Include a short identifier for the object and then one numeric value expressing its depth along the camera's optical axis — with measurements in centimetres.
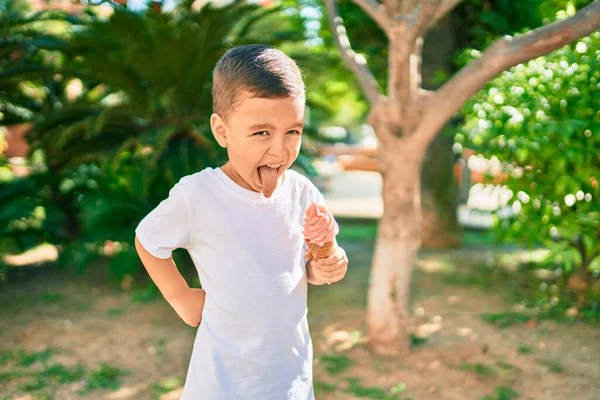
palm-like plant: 504
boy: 152
